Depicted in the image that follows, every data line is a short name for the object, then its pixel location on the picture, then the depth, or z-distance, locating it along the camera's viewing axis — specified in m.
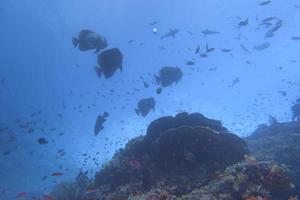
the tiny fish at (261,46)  16.67
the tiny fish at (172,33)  13.81
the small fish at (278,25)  10.48
